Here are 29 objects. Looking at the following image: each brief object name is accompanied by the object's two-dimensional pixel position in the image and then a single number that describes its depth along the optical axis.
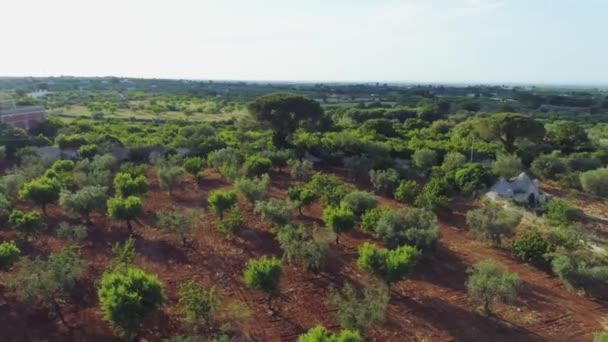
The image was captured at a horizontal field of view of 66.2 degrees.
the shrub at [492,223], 21.44
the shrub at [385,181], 29.19
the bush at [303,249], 18.17
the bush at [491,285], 15.55
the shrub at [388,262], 16.30
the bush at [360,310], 13.88
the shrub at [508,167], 31.95
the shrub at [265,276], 15.55
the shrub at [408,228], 19.81
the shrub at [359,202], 23.59
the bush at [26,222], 19.50
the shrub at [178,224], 20.03
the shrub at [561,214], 23.58
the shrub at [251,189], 25.19
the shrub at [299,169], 31.92
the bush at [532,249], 19.72
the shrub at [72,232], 19.48
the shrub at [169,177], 27.64
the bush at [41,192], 22.89
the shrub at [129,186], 24.78
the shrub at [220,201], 22.47
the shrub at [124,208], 21.09
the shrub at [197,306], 14.09
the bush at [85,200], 22.08
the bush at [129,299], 13.05
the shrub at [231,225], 20.97
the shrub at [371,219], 21.78
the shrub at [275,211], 21.44
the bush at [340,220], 20.39
